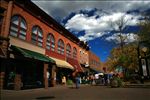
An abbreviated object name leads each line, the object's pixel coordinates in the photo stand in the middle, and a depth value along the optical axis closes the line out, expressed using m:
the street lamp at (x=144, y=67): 9.61
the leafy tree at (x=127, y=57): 23.76
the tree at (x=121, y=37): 22.10
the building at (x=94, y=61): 27.00
